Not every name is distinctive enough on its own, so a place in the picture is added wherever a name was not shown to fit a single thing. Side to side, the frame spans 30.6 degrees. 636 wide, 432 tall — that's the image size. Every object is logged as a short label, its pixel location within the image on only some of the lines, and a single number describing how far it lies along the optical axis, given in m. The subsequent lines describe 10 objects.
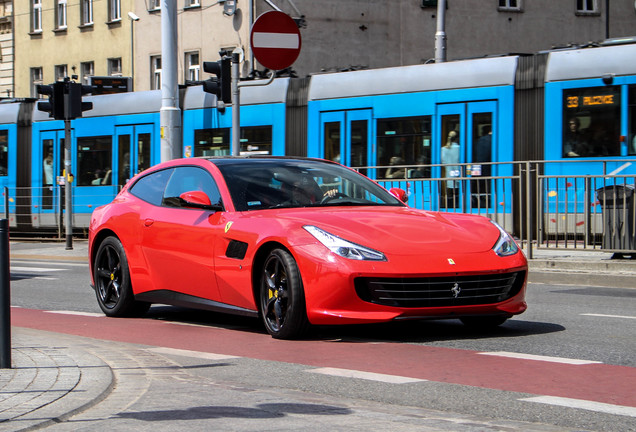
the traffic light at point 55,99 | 22.59
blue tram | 17.58
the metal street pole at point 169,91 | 19.33
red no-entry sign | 16.14
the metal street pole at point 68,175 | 22.98
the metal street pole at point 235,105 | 17.66
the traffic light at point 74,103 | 22.59
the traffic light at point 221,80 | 17.80
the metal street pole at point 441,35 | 24.47
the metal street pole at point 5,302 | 6.49
